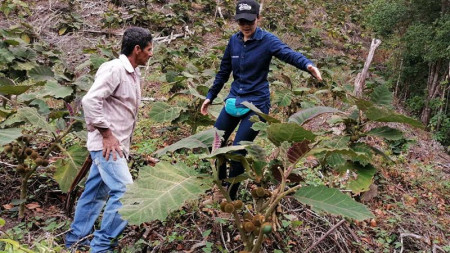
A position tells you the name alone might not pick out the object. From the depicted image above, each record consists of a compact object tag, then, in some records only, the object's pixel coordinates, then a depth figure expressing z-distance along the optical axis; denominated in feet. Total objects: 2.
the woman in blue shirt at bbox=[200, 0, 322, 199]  9.68
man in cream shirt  8.02
